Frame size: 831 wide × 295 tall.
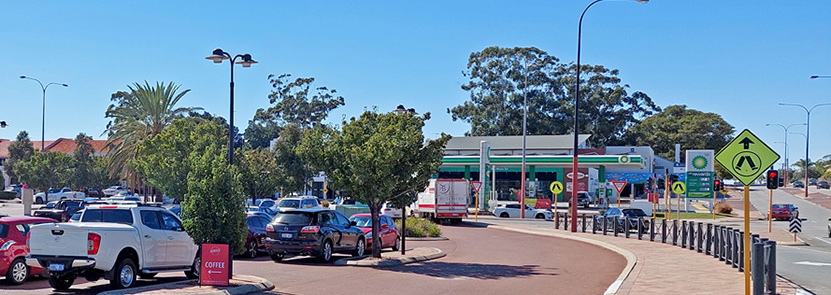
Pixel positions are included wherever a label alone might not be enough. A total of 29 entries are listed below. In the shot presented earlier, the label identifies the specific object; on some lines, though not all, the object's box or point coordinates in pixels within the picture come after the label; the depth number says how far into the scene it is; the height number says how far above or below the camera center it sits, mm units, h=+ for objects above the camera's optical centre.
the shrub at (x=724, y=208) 63281 -1924
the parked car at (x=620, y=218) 35172 -1820
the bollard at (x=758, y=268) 13070 -1404
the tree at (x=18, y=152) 86188 +1998
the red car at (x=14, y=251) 14477 -1528
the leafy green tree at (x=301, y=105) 100375 +9287
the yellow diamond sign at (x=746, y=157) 12914 +476
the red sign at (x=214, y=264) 13953 -1627
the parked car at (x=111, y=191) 73250 -1822
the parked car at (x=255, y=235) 22062 -1733
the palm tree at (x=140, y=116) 46312 +3414
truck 44656 -1216
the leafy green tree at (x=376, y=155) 20906 +616
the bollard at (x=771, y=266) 13852 -1443
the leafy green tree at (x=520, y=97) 96000 +10782
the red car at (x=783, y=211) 57750 -1881
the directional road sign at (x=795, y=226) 34125 -1749
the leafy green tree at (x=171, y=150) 38094 +1231
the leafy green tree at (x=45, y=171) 68250 -22
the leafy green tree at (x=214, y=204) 14398 -566
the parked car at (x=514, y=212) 54566 -2205
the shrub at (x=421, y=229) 32312 -2120
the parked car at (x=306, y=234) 20406 -1552
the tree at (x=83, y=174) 71438 -262
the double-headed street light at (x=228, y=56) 20672 +3113
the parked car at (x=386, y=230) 25094 -1730
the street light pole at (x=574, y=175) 35531 +308
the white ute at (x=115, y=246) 13141 -1332
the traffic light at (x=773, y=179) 31562 +276
